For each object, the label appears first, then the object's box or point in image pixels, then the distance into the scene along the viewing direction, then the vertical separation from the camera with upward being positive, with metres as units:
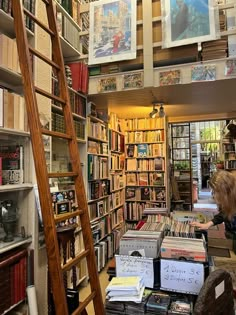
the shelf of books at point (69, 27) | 2.69 +1.55
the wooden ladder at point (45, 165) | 1.42 +0.03
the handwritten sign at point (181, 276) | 1.41 -0.58
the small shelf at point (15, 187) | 1.77 -0.11
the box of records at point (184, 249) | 1.48 -0.46
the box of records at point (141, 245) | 1.56 -0.45
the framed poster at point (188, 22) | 2.60 +1.50
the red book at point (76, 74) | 2.91 +1.08
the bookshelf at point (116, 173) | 4.16 -0.05
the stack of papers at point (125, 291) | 1.35 -0.63
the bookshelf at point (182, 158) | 6.64 +0.31
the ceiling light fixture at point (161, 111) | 3.59 +0.81
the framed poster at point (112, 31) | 2.85 +1.55
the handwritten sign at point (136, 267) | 1.49 -0.56
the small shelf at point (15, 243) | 1.77 -0.52
